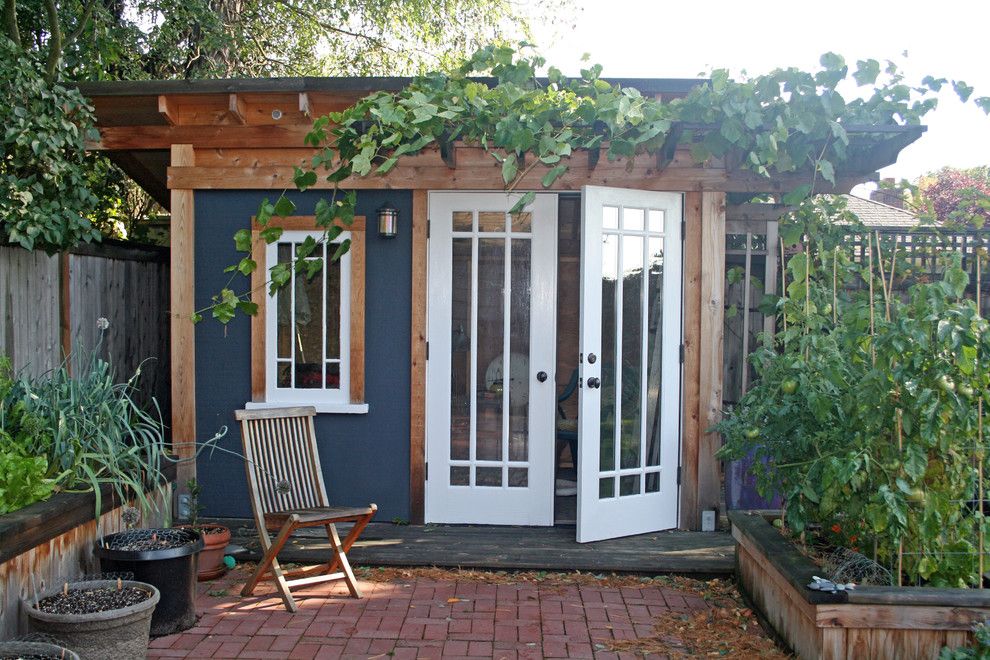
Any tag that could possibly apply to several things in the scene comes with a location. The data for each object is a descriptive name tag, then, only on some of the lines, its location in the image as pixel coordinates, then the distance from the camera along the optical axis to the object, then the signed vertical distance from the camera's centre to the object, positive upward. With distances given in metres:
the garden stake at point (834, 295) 4.27 +0.10
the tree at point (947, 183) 15.38 +2.50
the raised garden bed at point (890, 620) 3.43 -1.15
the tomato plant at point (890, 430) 3.45 -0.47
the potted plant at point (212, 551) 4.81 -1.26
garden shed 5.76 -0.03
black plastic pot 3.91 -1.11
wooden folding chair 4.54 -0.98
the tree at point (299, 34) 9.88 +3.81
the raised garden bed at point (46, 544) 3.52 -0.98
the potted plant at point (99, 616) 3.38 -1.14
